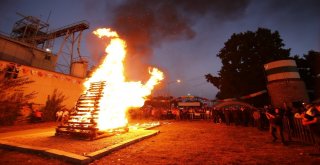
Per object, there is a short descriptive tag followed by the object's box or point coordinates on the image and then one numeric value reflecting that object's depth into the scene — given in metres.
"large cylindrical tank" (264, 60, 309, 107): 21.28
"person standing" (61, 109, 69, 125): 20.30
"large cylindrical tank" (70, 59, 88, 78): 31.30
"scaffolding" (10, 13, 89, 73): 34.34
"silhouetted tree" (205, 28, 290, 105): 32.97
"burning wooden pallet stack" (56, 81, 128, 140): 9.36
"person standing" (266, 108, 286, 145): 8.98
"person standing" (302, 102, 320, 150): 7.35
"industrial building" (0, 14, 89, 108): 19.47
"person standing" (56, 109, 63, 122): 20.97
